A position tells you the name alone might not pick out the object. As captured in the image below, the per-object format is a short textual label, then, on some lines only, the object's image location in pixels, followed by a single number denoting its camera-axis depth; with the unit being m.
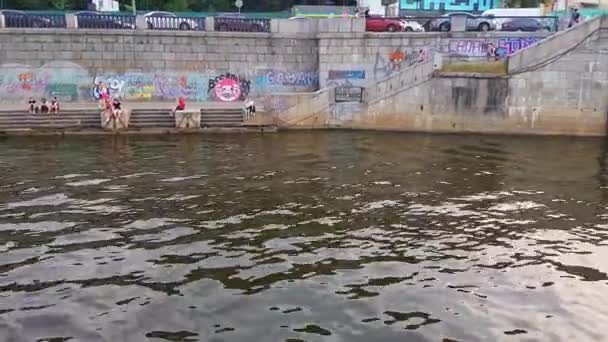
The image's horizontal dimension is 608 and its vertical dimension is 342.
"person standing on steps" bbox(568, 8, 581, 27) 33.62
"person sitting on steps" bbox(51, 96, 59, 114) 30.55
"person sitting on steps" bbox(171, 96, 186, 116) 30.67
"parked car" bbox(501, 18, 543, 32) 35.19
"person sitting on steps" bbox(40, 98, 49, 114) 30.47
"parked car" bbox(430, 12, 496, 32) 35.16
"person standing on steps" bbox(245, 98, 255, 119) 31.27
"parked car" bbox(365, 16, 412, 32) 35.41
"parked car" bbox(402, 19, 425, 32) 35.56
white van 44.44
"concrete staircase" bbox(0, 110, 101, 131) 29.44
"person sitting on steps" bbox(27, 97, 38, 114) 30.48
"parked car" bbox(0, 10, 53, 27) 32.73
